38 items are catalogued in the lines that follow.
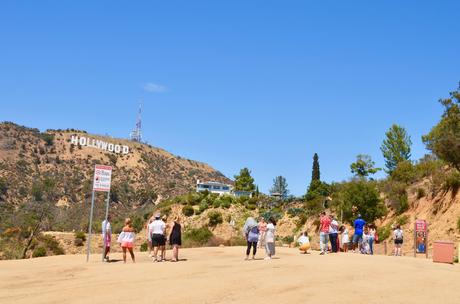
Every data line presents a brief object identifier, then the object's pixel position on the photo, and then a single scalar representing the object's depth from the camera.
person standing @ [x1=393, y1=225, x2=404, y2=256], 24.53
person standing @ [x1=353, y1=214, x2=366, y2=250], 24.73
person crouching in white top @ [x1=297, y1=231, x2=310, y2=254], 23.81
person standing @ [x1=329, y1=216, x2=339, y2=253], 23.00
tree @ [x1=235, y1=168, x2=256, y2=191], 87.18
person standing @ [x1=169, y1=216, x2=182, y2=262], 19.20
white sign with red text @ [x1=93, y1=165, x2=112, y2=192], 19.12
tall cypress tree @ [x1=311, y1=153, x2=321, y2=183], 66.79
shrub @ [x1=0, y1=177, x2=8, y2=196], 90.38
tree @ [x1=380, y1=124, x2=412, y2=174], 68.06
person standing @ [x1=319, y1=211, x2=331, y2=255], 22.25
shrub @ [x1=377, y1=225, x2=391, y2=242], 38.13
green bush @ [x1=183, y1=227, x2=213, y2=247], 34.34
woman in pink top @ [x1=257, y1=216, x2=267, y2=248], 22.16
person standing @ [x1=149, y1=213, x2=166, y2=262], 19.41
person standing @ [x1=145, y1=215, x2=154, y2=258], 20.84
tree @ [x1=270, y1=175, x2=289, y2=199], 87.25
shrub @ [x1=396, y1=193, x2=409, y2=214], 41.38
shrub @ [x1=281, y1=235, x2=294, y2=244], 43.54
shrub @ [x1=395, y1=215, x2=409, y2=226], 39.16
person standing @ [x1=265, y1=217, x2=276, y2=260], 20.18
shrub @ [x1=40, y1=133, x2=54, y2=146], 121.39
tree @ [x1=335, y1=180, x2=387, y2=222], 40.81
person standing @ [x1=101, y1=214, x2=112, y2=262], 19.56
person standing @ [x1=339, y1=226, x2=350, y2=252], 25.42
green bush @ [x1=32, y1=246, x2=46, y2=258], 32.58
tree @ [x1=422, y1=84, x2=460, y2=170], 34.16
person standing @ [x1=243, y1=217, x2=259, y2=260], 19.66
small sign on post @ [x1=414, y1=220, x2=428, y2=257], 24.21
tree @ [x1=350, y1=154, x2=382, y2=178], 71.06
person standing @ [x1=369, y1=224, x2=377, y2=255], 25.05
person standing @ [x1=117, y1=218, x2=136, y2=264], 18.89
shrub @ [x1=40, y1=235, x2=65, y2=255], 35.97
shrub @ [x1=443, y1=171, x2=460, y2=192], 36.66
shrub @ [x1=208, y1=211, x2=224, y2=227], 62.38
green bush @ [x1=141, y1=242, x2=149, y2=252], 40.69
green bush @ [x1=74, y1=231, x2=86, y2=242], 50.19
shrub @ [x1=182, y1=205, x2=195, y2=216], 66.31
